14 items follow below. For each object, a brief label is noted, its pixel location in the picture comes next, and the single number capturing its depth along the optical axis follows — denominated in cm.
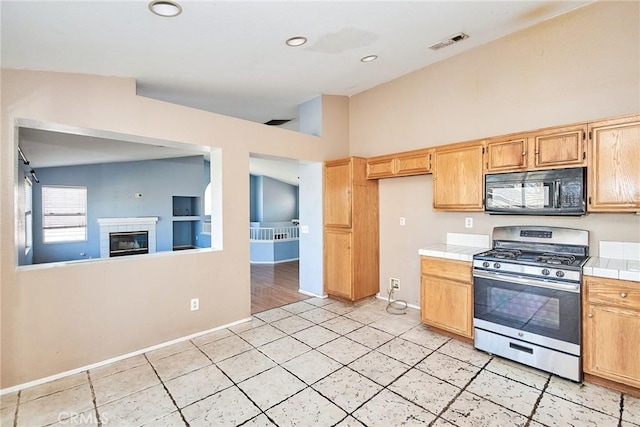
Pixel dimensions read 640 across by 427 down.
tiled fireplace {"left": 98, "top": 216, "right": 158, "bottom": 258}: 766
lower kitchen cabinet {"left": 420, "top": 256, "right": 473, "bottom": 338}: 291
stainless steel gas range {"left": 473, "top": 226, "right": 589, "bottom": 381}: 229
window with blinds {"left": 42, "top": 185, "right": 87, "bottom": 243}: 689
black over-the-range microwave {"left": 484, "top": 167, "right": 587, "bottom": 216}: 249
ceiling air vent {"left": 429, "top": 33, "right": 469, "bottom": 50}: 296
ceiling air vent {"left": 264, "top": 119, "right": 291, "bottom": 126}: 563
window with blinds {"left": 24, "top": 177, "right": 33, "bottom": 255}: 585
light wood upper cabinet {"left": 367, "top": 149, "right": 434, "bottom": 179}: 354
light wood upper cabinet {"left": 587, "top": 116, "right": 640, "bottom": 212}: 221
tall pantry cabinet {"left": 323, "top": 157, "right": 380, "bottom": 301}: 409
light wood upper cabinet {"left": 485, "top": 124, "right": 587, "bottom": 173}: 246
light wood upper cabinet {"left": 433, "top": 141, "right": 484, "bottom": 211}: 307
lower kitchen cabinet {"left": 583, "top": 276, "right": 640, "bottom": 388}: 205
